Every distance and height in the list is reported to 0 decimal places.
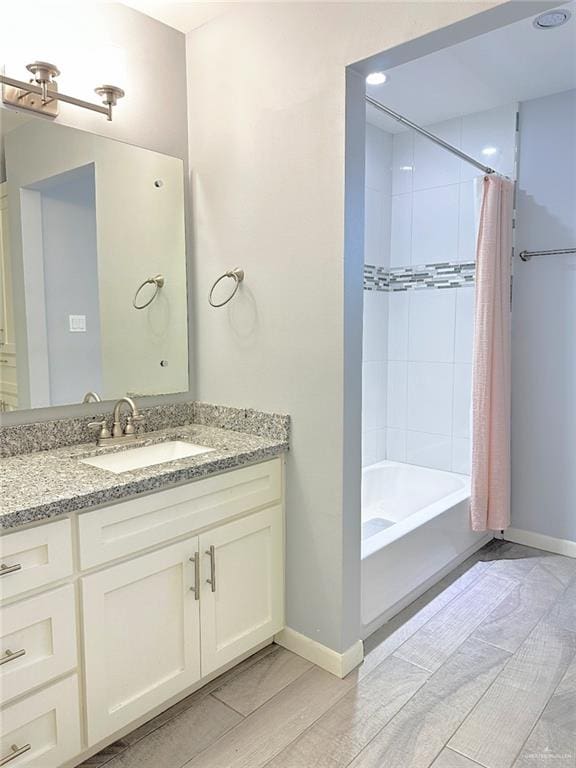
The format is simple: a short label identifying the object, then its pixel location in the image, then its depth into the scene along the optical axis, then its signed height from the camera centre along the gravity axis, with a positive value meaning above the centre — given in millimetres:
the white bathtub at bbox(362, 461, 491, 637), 2262 -963
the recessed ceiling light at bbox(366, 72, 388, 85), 2682 +1327
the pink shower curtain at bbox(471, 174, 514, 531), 2865 -117
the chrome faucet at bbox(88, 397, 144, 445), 2076 -321
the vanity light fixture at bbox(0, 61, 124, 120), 1803 +855
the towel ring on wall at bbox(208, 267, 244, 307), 2174 +268
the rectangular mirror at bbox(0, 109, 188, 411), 1877 +297
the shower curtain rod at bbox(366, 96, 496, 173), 2385 +995
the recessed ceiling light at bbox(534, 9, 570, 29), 2137 +1303
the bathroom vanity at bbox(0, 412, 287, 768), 1386 -720
